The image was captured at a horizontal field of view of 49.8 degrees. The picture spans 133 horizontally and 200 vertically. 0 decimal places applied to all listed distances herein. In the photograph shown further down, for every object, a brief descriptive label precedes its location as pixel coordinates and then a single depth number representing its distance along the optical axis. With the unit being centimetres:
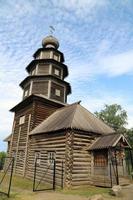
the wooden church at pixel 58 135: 1123
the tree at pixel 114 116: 3466
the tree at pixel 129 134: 3207
